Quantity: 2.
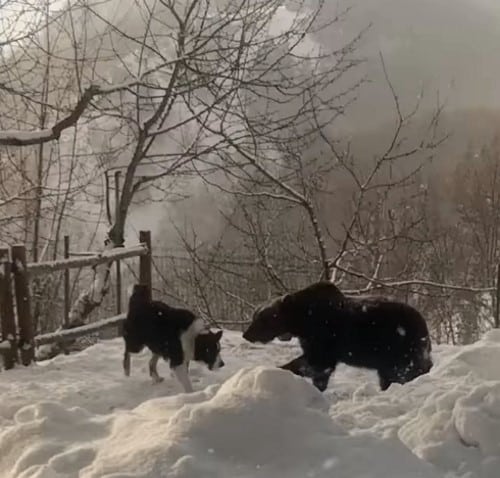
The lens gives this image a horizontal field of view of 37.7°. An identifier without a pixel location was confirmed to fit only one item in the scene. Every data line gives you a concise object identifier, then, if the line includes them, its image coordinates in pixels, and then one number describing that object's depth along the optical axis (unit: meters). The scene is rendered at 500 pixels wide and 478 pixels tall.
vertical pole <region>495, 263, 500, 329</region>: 11.00
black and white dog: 6.67
